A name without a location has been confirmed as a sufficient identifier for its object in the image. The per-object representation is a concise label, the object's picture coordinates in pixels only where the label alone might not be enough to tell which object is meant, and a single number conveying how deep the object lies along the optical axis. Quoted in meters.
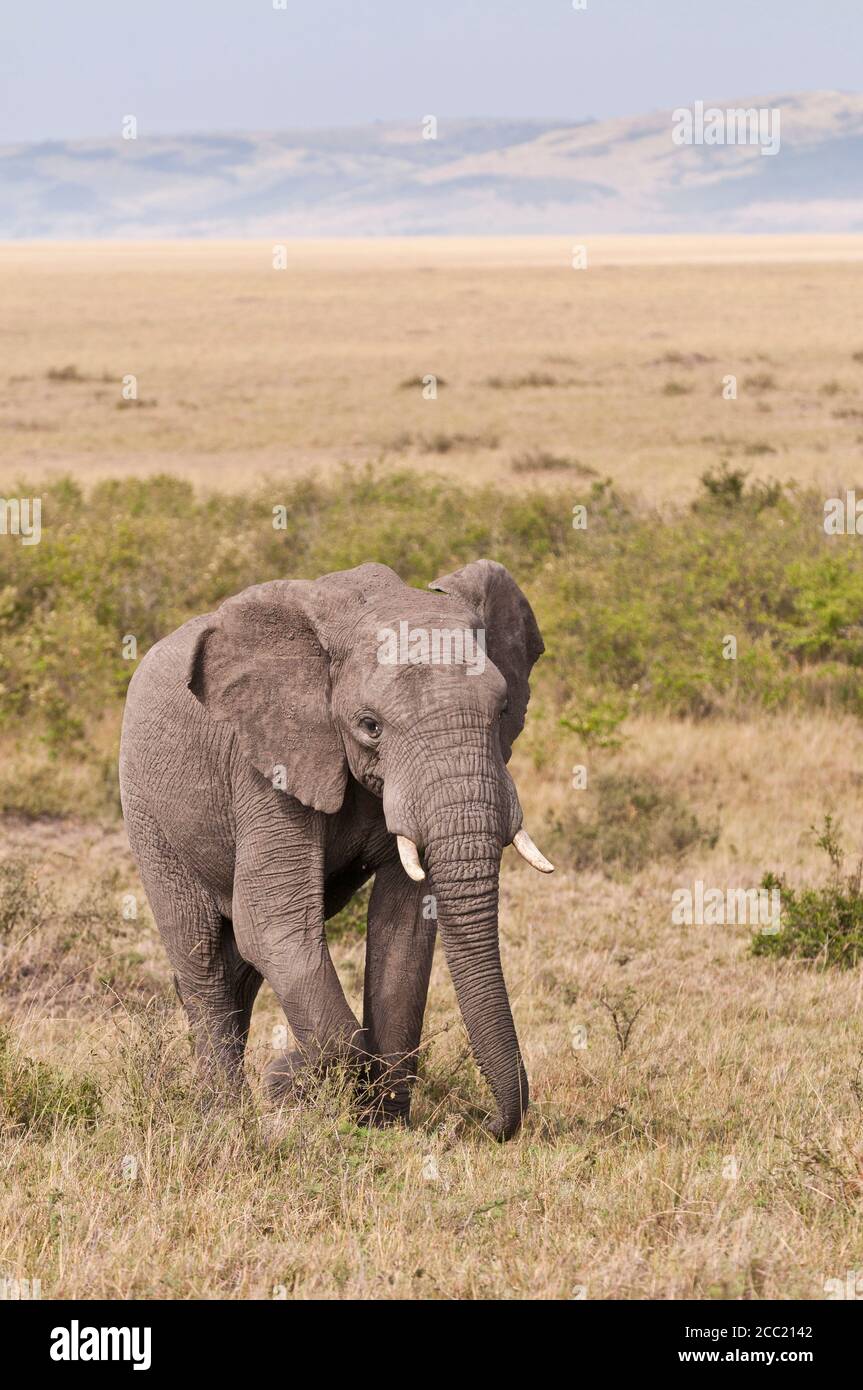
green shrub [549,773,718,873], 20.36
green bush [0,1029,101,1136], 11.20
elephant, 10.02
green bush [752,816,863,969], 16.77
